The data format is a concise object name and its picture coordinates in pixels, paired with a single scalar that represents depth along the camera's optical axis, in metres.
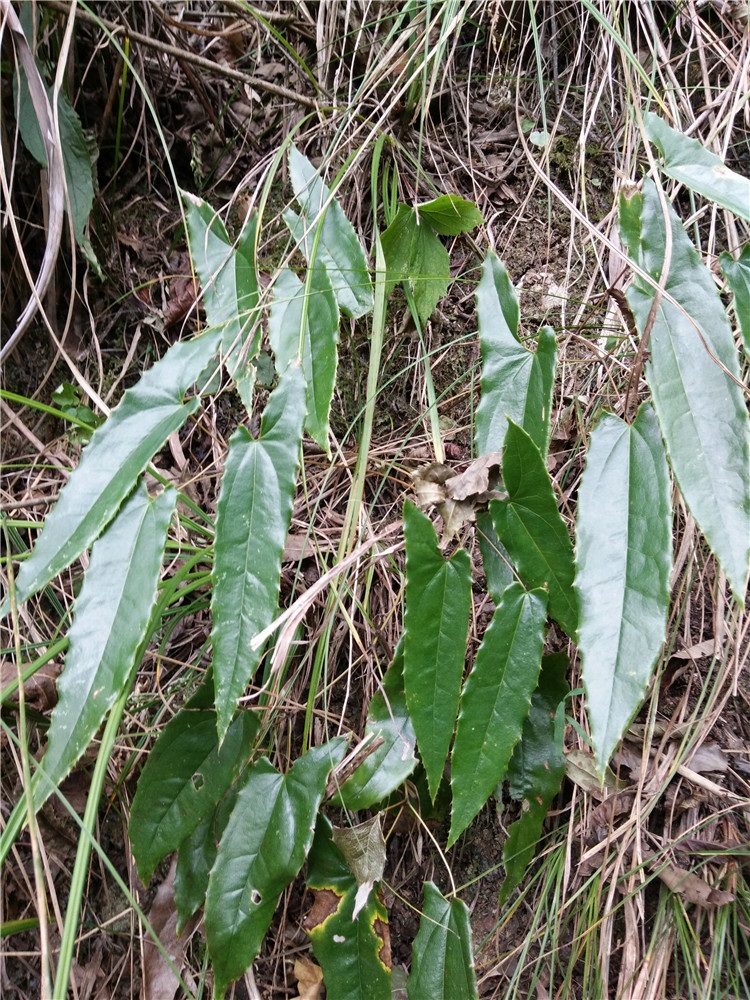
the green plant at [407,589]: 0.59
